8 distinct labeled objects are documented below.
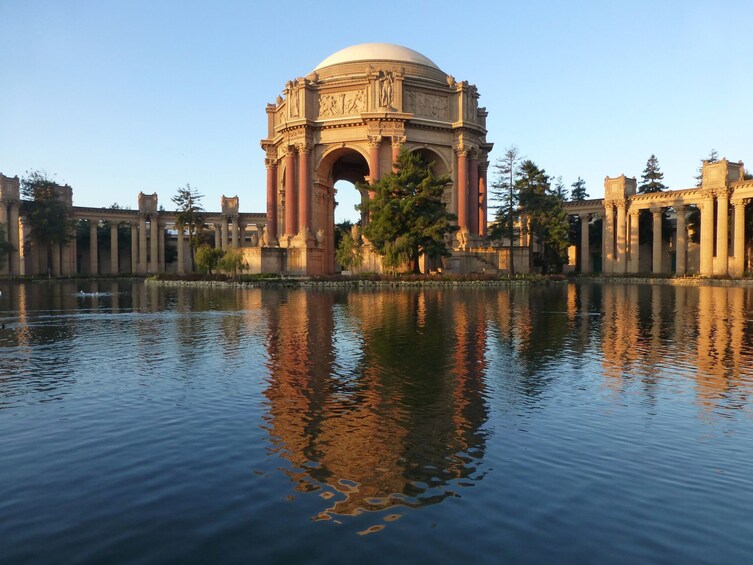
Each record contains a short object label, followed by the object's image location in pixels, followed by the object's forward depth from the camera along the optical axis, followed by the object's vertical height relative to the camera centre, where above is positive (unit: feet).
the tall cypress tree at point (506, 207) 200.95 +20.48
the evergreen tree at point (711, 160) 279.51 +50.81
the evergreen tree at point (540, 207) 211.20 +20.85
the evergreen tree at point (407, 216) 153.69 +12.97
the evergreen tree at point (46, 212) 250.78 +23.85
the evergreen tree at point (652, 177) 274.77 +40.59
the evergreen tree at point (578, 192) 321.11 +39.47
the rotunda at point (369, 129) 190.19 +45.90
